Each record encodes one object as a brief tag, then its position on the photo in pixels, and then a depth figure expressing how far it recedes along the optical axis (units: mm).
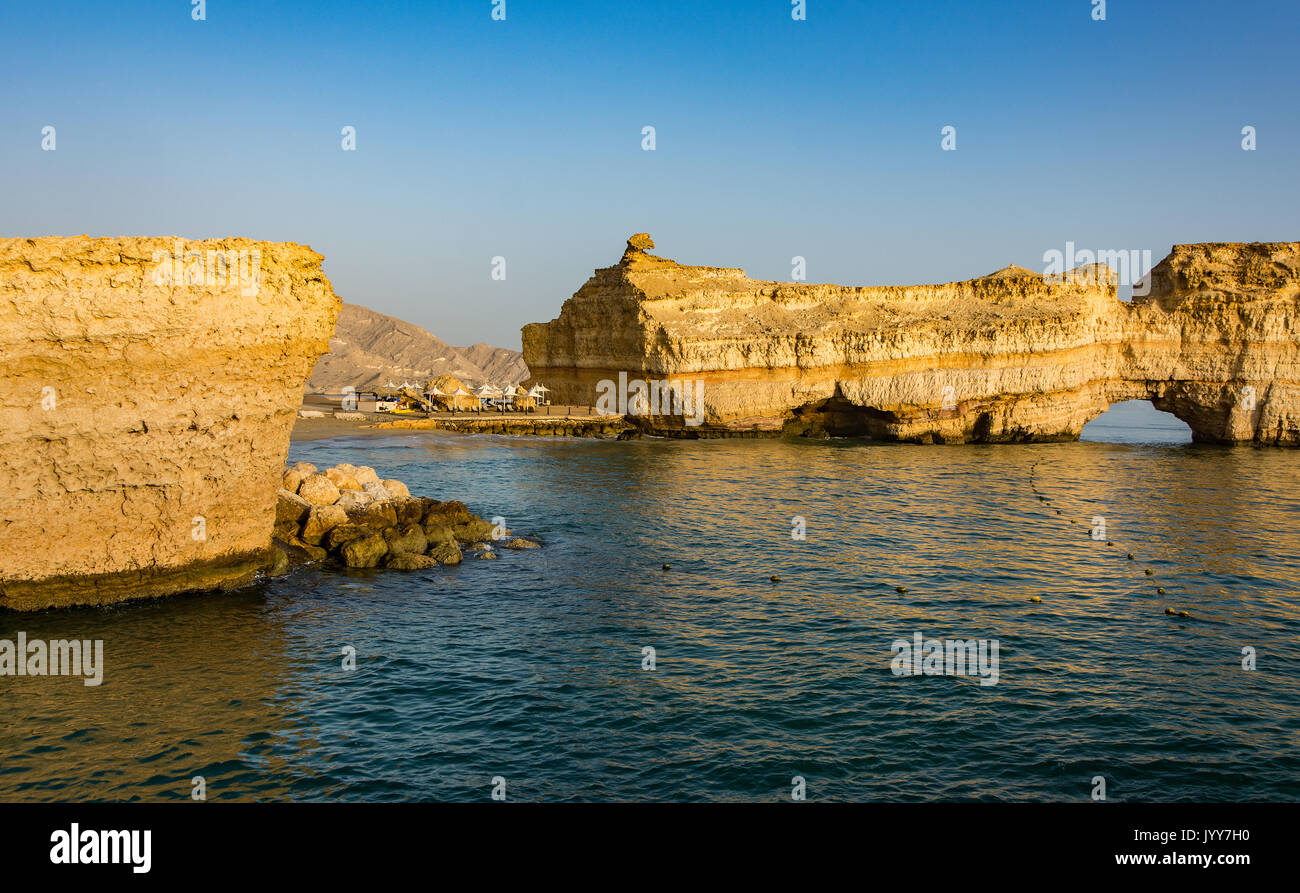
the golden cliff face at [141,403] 16656
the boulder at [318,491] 26203
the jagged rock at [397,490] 28111
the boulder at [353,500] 26539
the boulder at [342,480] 27656
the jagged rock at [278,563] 21611
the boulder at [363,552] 23203
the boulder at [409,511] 26844
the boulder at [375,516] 25875
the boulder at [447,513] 26953
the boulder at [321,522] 24766
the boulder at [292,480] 26516
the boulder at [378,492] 27397
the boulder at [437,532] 25312
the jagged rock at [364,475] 28562
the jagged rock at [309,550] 23806
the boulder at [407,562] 23078
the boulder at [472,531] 26422
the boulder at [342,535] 24156
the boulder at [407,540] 24031
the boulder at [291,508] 25000
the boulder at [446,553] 23891
